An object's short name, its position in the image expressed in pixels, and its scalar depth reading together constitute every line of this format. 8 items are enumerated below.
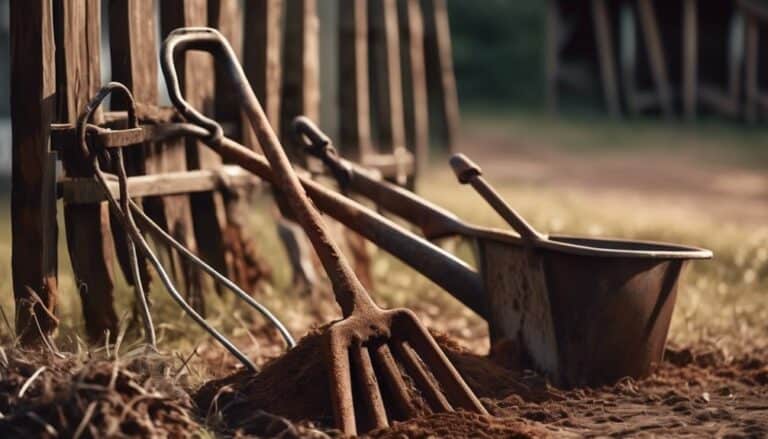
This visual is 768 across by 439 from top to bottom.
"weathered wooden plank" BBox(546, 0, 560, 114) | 27.62
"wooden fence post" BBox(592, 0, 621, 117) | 26.89
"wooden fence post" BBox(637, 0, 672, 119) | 25.46
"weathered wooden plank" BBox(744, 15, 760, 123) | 24.23
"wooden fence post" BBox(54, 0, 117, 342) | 6.26
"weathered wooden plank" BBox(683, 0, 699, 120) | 24.84
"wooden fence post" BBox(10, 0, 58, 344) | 6.03
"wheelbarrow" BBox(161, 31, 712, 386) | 6.04
